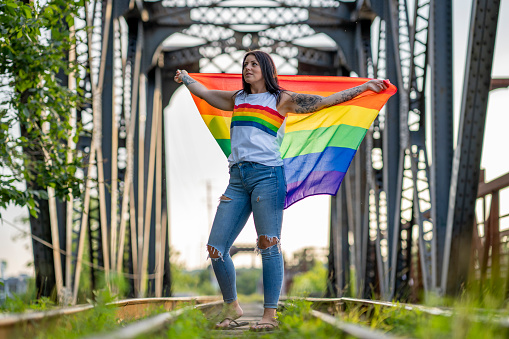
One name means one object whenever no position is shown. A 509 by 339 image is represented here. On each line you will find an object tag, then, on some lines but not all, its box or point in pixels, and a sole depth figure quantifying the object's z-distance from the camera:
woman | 4.26
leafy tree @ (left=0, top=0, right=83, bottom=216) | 5.12
